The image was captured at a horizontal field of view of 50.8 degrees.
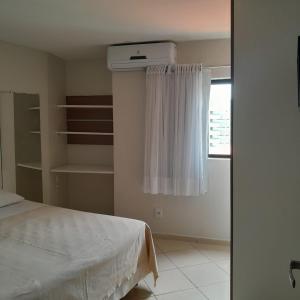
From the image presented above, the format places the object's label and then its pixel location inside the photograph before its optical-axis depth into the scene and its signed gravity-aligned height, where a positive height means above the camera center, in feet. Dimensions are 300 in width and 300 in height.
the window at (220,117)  11.89 +0.47
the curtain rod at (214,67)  11.51 +2.31
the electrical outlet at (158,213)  12.66 -3.33
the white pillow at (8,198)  10.24 -2.26
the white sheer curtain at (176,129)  11.44 +0.02
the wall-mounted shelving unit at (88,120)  14.14 +0.47
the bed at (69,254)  5.83 -2.67
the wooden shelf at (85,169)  13.03 -1.65
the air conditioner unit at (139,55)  11.45 +2.76
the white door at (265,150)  4.52 -0.30
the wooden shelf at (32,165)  12.87 -1.45
